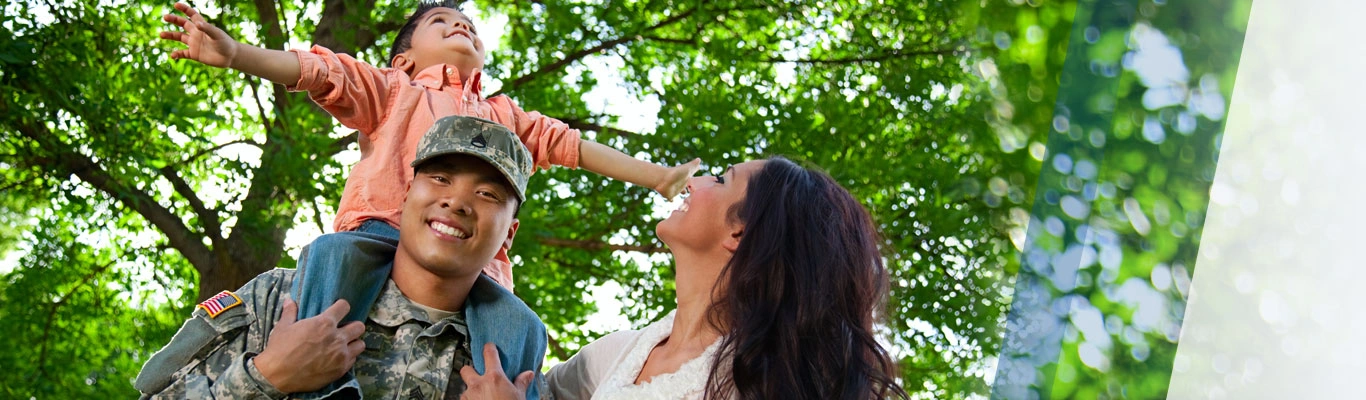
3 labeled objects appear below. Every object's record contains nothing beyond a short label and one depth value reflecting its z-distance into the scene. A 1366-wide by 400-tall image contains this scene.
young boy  2.69
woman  2.67
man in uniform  2.51
